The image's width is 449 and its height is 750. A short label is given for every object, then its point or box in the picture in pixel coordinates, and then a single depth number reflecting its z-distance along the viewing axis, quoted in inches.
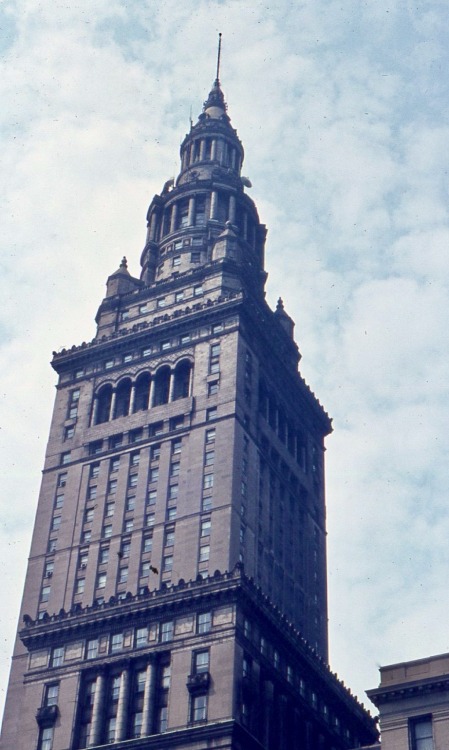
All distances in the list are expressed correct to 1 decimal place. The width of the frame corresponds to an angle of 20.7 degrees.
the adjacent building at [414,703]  3476.9
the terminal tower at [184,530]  4507.9
